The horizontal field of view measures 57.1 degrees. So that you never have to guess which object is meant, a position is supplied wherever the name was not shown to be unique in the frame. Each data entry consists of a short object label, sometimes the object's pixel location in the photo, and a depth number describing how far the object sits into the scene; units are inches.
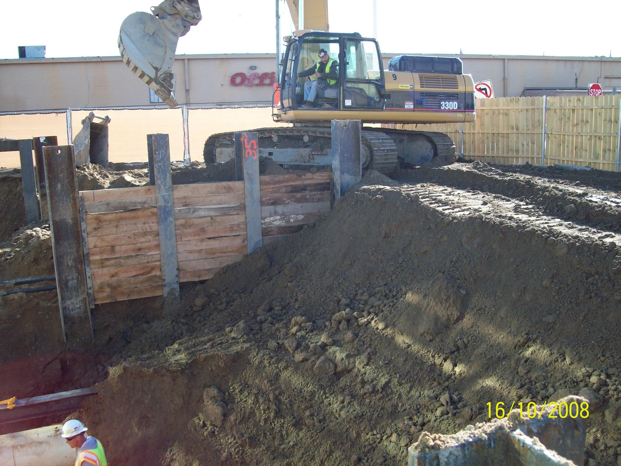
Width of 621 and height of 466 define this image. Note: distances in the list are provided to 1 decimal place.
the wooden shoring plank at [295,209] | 297.6
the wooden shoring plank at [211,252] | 280.8
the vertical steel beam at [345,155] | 302.7
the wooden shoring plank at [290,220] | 298.2
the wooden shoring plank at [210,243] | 280.2
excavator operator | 422.3
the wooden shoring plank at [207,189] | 276.4
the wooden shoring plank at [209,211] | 277.9
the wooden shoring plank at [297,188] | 297.1
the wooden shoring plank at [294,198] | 297.6
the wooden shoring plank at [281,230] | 298.5
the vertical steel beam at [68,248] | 250.5
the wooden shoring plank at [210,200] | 277.4
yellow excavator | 370.0
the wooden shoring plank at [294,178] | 296.2
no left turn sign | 668.7
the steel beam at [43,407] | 215.0
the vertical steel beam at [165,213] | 270.5
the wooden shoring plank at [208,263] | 281.1
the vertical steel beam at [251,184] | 288.7
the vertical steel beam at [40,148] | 334.0
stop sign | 833.5
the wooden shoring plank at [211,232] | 279.4
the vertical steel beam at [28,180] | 355.6
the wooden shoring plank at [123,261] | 263.4
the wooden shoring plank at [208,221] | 278.7
